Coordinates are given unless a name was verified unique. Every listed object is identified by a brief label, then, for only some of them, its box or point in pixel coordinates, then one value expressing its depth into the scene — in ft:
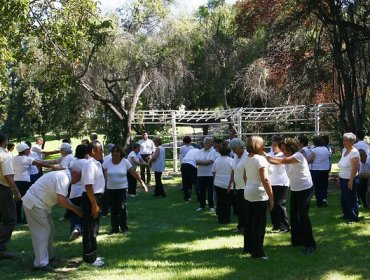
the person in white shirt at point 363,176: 32.90
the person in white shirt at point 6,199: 25.82
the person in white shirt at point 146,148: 55.36
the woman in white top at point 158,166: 47.73
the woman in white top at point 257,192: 23.13
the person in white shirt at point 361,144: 33.91
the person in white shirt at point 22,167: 35.38
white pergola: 58.90
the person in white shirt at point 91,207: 23.32
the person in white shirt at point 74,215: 29.78
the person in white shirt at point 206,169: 37.87
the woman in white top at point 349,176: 29.40
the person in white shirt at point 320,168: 37.29
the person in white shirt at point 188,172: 43.93
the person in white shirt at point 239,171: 27.73
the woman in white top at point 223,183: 33.22
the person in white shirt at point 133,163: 45.76
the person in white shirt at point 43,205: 22.50
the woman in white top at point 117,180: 30.17
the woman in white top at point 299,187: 24.88
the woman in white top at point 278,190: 28.78
